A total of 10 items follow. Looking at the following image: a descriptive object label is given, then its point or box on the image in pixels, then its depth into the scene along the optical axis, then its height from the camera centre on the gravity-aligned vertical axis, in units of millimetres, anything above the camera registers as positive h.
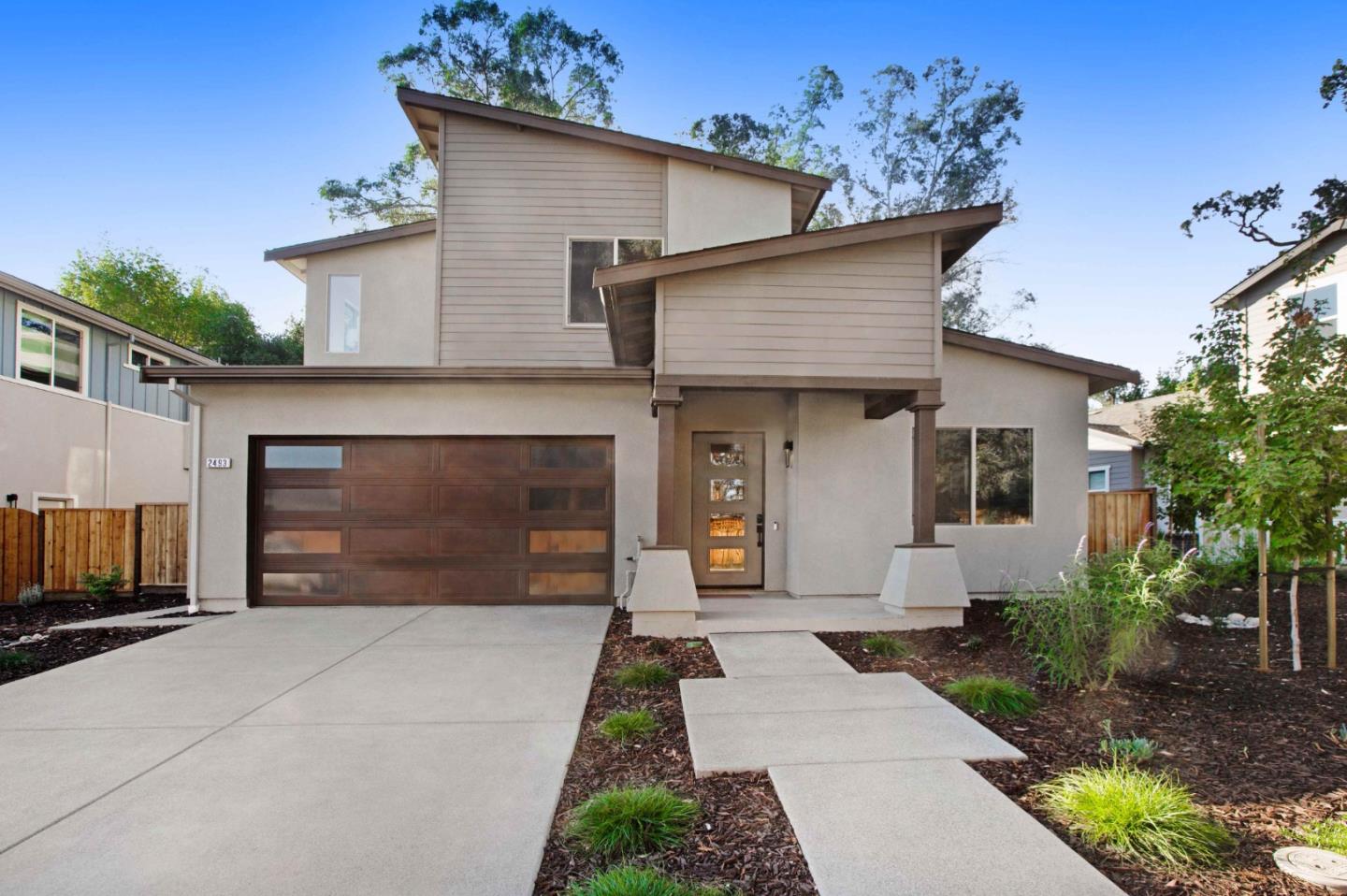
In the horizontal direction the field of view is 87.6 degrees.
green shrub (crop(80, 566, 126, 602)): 9539 -1638
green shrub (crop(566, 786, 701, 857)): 2855 -1494
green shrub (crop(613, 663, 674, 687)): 5301 -1581
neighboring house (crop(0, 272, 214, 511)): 12492 +1124
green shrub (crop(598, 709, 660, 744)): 4170 -1555
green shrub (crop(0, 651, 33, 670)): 6062 -1717
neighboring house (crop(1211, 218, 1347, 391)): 12516 +3643
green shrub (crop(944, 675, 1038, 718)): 4527 -1492
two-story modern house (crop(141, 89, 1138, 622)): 8586 -113
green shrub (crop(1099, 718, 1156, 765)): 3619 -1441
